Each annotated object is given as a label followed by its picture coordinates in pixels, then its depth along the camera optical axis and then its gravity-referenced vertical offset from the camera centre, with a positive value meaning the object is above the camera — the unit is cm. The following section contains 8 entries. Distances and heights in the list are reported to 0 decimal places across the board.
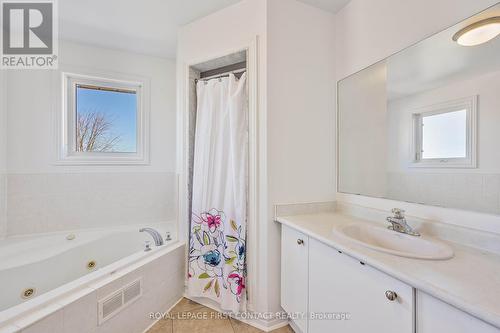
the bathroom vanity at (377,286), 63 -46
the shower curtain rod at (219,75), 175 +77
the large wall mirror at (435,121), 93 +24
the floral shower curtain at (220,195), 165 -24
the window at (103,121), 222 +48
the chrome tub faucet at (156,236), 184 -62
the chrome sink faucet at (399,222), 112 -30
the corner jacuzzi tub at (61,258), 145 -75
